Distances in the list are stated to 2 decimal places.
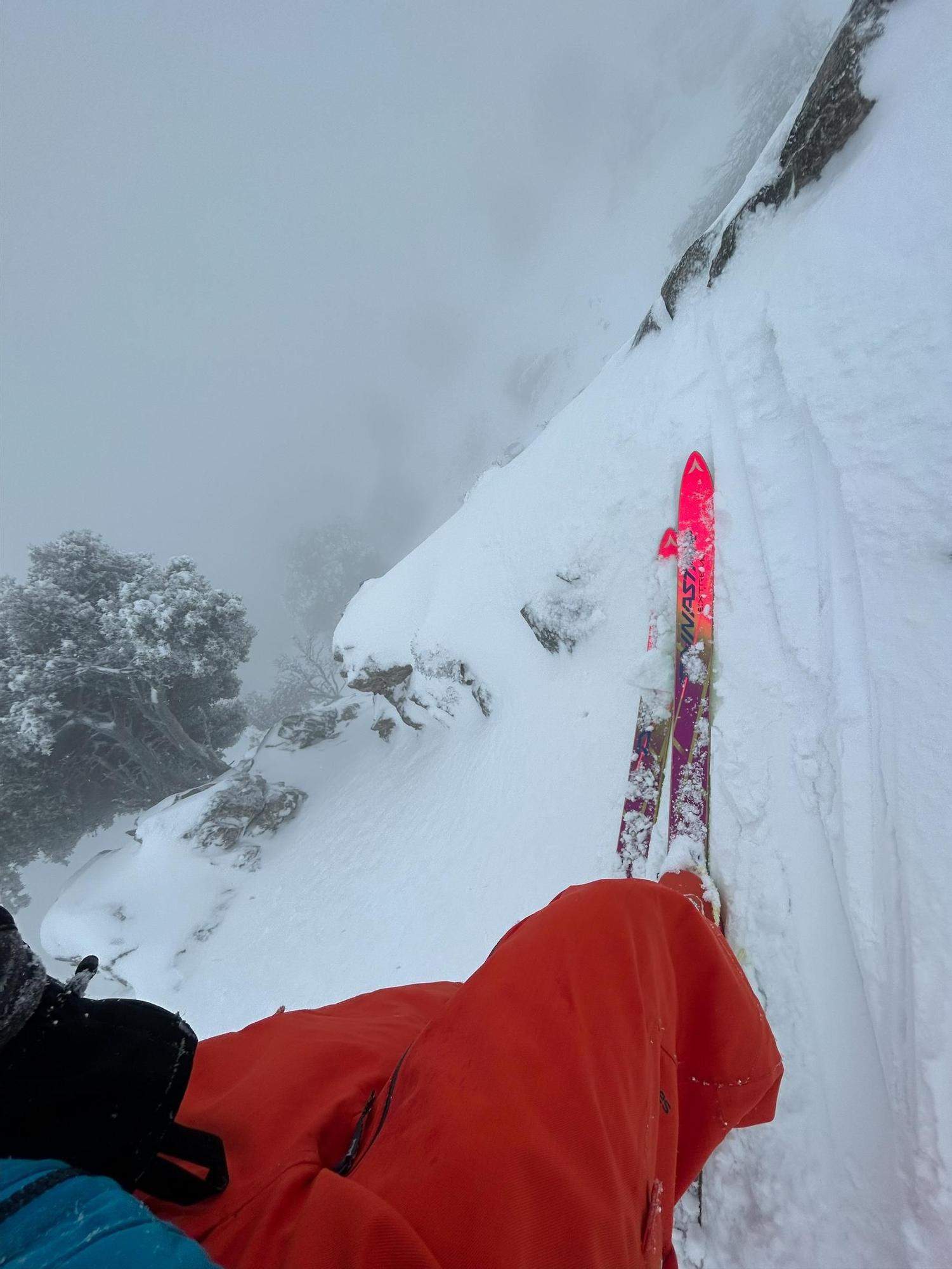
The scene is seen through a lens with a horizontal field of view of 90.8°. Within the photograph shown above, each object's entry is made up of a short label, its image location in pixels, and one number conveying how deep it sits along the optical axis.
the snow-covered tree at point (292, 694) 19.75
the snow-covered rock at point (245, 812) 8.53
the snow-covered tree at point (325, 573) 33.09
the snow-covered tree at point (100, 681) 8.83
